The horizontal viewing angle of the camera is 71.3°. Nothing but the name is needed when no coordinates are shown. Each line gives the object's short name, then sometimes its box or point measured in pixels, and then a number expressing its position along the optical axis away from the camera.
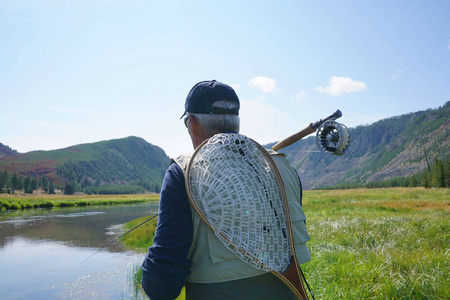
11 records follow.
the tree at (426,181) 78.95
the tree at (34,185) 120.70
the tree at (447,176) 70.31
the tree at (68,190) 150.55
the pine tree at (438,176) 71.06
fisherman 1.57
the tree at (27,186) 115.03
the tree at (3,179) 97.12
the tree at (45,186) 133.75
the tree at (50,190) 134.73
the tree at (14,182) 109.98
